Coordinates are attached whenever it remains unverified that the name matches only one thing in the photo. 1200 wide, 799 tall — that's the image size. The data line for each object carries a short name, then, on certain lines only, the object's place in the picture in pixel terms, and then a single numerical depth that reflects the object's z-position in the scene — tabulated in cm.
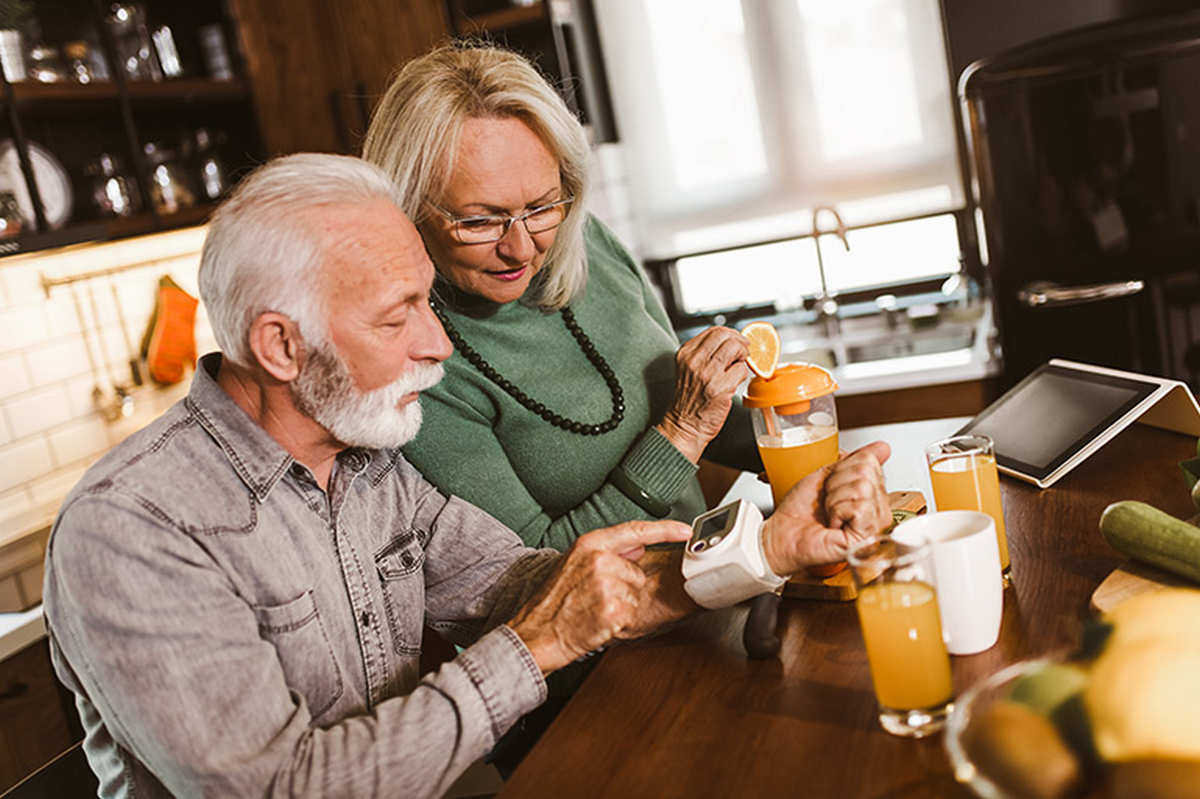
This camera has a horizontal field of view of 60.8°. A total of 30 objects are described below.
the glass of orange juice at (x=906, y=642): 91
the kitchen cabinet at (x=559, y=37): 354
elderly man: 103
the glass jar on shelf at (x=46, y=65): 278
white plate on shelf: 270
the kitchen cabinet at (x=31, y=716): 221
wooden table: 88
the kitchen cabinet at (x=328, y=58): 357
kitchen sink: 337
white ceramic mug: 98
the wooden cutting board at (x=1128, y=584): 102
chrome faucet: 355
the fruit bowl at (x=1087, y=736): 61
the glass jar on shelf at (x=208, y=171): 339
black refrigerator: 246
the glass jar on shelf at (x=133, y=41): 310
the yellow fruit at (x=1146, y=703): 61
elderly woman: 156
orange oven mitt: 314
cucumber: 101
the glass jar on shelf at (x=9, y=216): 262
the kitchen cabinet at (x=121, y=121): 272
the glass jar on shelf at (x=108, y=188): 302
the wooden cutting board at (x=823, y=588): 120
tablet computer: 144
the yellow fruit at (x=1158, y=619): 68
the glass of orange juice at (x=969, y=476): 120
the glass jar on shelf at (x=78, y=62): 292
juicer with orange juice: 137
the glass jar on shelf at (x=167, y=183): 318
